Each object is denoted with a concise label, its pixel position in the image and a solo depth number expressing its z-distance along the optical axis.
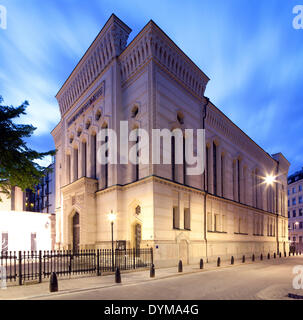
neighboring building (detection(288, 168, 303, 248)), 73.88
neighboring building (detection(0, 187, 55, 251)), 33.94
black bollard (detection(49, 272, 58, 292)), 11.34
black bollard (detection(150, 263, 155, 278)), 15.27
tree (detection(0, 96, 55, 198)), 13.61
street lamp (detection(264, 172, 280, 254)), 47.13
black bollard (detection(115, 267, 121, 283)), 13.48
